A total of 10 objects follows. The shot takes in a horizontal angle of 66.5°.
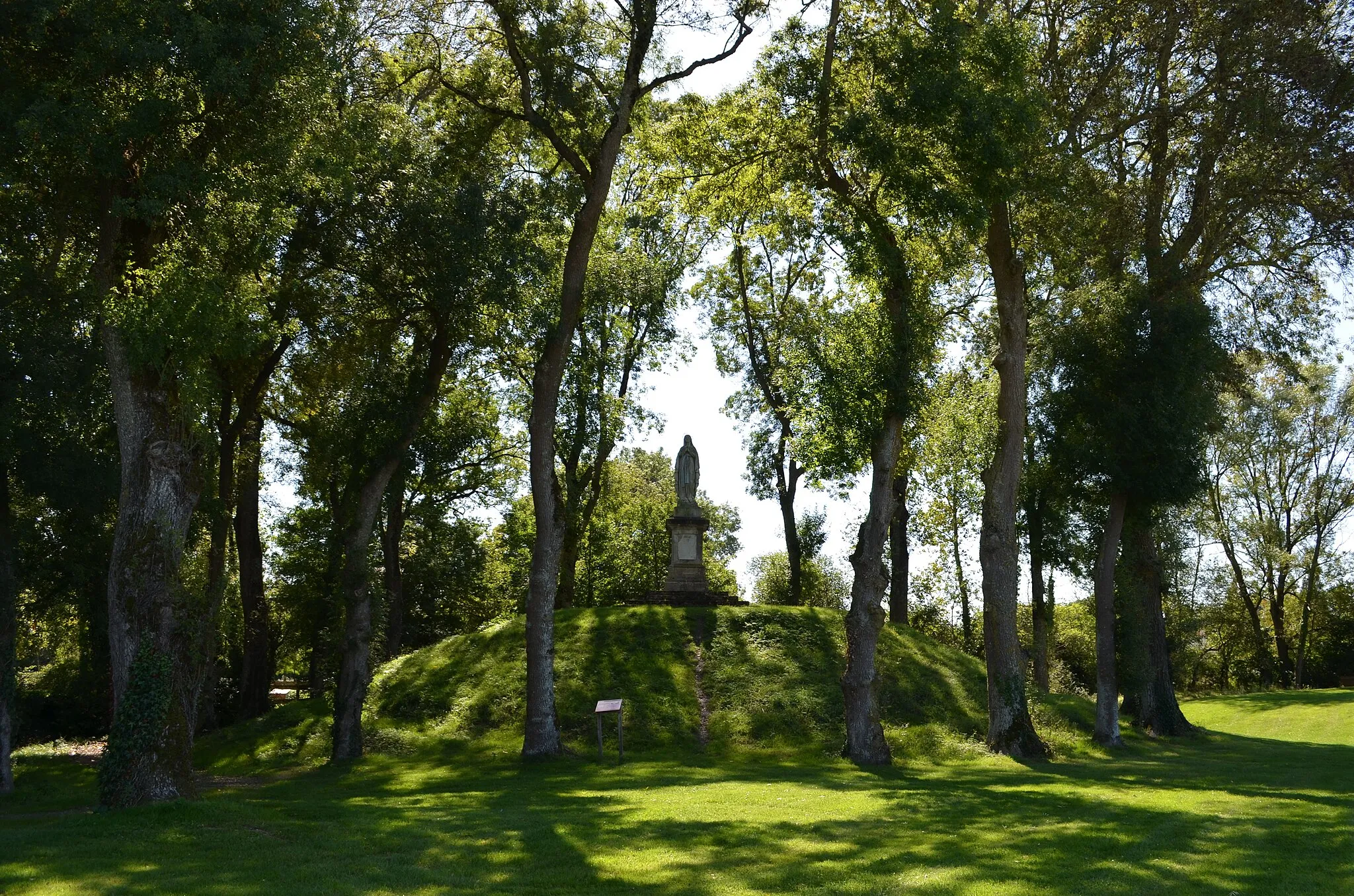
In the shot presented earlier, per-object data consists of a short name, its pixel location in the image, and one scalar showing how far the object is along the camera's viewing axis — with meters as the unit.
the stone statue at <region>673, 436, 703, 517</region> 31.25
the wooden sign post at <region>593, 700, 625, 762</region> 18.38
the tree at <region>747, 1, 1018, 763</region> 17.73
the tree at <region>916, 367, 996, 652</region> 28.92
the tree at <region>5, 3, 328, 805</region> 12.44
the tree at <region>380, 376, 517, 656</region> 32.72
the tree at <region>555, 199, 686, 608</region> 29.83
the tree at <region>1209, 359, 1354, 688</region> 44.88
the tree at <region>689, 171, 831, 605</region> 33.94
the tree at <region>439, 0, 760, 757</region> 19.73
